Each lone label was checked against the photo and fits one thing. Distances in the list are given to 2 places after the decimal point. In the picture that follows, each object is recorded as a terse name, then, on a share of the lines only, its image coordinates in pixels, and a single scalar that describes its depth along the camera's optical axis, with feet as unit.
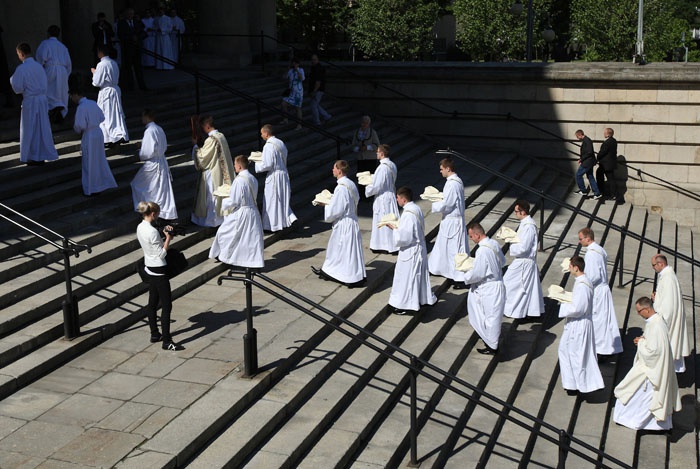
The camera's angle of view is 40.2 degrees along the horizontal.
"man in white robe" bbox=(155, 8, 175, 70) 76.69
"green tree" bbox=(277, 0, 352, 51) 138.62
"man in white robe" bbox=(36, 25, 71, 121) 51.21
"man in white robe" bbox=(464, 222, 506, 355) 37.09
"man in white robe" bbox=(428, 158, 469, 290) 43.86
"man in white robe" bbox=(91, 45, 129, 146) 50.08
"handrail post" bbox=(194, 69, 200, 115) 56.35
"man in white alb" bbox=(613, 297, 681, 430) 34.50
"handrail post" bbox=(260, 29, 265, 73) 76.89
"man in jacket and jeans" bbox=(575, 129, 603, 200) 67.15
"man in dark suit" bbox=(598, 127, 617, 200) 66.89
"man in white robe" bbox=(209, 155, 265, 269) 40.19
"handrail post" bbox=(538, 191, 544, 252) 52.27
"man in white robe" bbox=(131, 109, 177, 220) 42.59
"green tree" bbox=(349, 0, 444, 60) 137.59
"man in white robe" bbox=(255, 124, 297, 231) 46.32
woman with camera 32.12
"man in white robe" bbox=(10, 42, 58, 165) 45.80
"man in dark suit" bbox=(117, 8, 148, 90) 60.76
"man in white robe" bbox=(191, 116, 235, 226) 44.06
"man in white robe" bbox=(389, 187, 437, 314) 38.68
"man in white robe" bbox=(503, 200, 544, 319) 41.57
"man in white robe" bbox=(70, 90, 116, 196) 43.86
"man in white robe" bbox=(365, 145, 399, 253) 46.03
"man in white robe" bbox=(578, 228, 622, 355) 40.42
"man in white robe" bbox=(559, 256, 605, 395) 36.14
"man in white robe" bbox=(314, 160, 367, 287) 40.45
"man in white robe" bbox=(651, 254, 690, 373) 40.29
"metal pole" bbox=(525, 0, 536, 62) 77.00
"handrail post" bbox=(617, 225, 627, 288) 51.18
